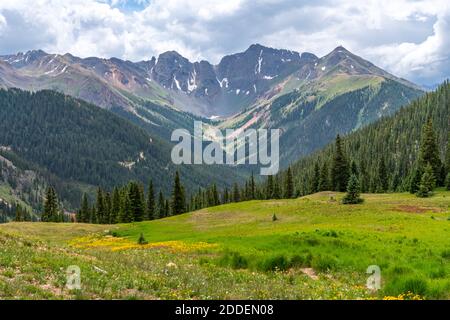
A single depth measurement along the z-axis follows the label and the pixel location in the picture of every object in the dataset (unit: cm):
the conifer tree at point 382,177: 13125
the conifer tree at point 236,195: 16400
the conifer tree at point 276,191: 14712
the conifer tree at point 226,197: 16958
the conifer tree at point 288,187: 13950
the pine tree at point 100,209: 12864
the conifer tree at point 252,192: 16002
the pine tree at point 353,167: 11740
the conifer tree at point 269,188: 14790
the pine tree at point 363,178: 13609
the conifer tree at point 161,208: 13312
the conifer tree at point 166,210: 13325
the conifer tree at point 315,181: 12938
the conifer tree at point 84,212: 14050
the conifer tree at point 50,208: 13175
